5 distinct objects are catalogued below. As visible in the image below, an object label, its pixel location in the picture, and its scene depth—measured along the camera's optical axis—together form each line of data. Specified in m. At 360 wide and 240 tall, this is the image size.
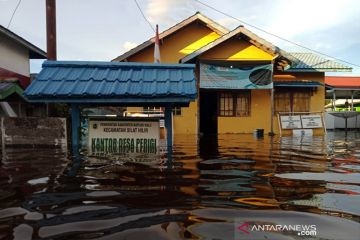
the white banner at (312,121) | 15.82
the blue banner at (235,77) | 17.78
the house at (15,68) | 13.45
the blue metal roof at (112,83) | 6.16
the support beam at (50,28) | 8.66
